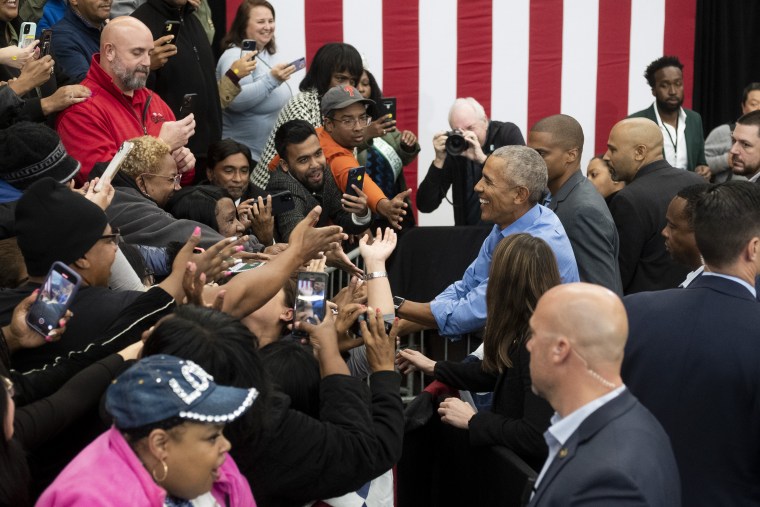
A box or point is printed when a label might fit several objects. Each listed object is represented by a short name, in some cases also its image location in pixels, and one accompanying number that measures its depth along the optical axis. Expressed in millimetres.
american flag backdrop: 7273
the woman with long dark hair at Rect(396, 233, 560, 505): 3188
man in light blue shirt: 4238
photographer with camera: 6125
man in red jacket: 4703
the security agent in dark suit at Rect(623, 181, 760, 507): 2797
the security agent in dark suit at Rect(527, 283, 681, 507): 2104
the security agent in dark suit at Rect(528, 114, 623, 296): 4613
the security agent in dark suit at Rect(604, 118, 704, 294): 5156
